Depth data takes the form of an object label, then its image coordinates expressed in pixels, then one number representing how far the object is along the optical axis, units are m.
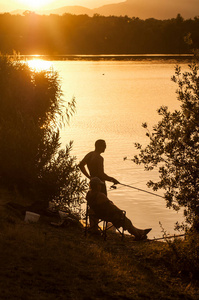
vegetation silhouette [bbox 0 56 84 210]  15.20
